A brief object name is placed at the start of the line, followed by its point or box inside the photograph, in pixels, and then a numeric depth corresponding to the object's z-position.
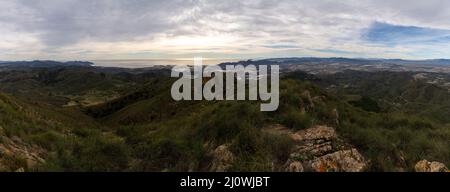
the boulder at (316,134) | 9.72
